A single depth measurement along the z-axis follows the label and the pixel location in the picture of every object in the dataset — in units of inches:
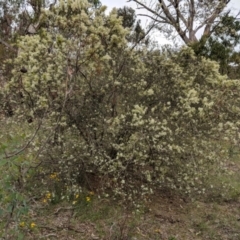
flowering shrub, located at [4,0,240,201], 95.7
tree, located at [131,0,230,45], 305.9
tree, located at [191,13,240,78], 182.9
